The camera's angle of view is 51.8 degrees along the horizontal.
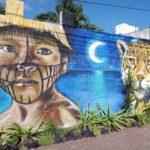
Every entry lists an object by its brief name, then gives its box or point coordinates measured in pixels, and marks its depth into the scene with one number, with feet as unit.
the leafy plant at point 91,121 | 14.17
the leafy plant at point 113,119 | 14.99
